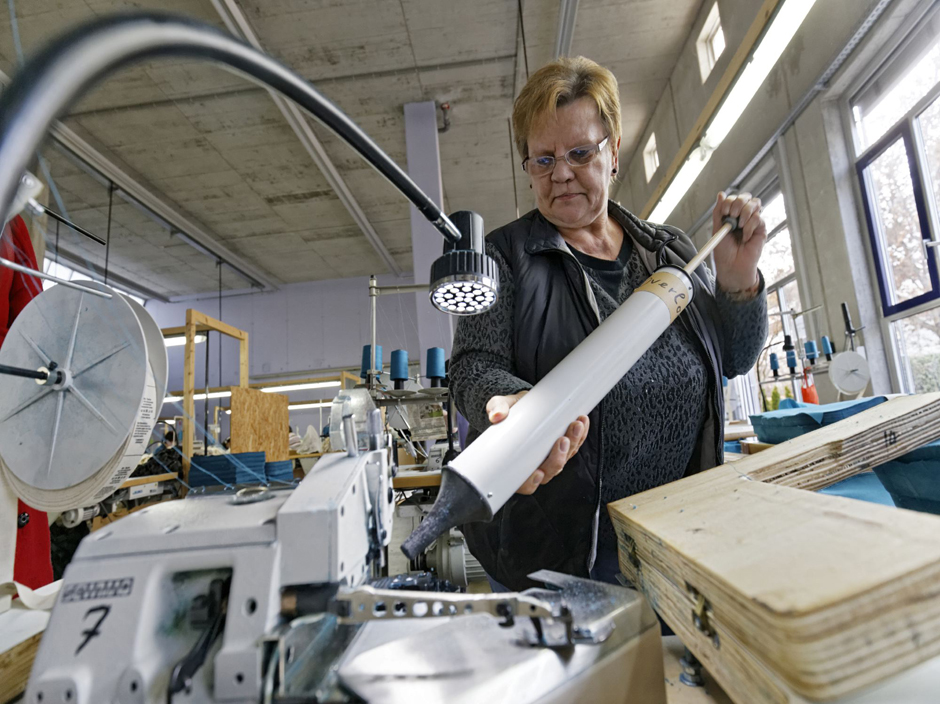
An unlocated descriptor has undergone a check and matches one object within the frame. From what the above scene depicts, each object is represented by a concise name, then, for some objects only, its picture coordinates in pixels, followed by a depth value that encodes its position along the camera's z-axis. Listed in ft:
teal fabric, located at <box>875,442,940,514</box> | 2.28
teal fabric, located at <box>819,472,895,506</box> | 2.58
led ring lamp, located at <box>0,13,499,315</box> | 0.80
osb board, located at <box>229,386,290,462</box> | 10.51
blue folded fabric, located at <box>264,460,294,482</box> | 8.72
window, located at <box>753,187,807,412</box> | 13.09
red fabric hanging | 3.66
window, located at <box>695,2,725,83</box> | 13.23
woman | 2.87
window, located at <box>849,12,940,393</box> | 8.80
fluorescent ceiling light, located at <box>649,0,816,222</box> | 4.88
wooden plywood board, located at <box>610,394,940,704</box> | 0.94
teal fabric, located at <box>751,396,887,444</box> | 3.97
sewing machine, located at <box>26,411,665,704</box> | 1.30
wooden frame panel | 9.52
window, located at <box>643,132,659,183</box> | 18.42
